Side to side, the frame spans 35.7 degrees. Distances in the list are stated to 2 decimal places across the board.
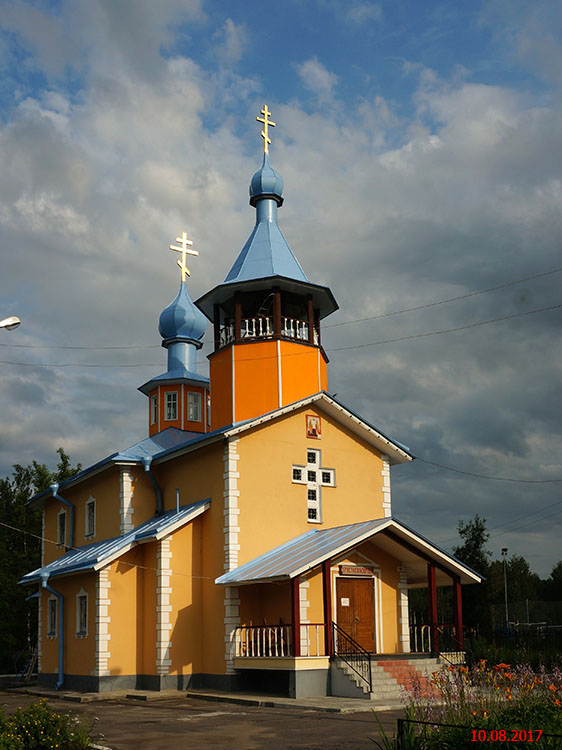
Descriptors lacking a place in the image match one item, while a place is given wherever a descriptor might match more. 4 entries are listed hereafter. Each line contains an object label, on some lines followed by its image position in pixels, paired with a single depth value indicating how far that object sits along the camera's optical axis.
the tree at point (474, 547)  30.67
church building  18.67
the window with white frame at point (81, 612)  21.56
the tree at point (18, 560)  34.38
